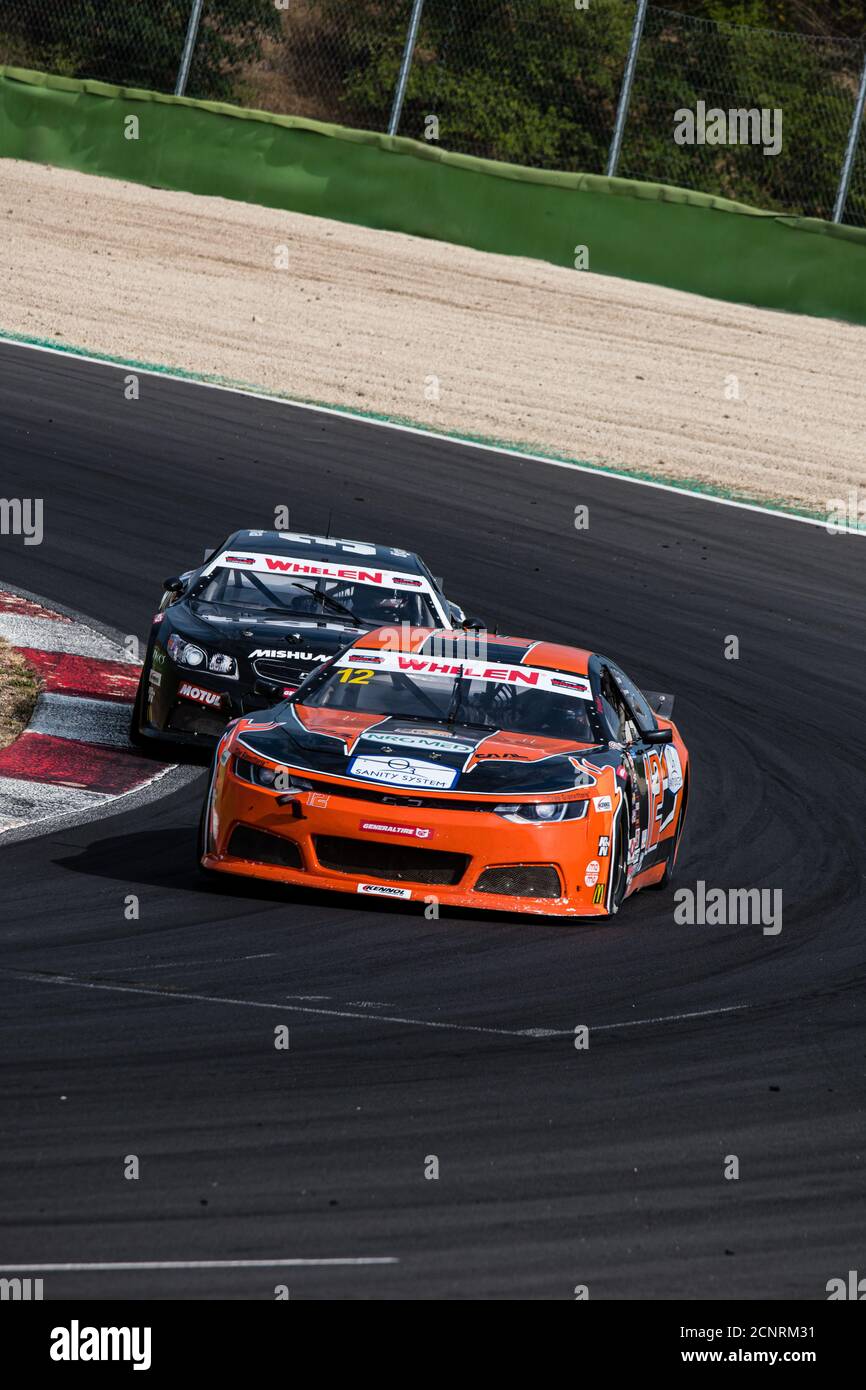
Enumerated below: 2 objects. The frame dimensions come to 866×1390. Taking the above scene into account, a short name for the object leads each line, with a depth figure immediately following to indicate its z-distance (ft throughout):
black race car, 37.19
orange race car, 27.84
